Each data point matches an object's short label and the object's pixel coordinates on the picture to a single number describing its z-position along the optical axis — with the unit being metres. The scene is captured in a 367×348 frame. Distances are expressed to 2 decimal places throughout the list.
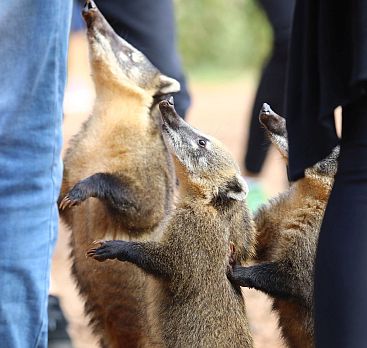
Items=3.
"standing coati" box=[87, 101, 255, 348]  8.26
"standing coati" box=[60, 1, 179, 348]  9.48
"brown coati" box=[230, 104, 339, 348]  8.16
